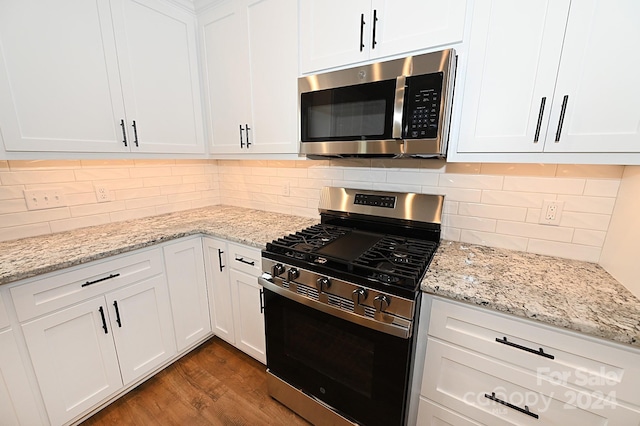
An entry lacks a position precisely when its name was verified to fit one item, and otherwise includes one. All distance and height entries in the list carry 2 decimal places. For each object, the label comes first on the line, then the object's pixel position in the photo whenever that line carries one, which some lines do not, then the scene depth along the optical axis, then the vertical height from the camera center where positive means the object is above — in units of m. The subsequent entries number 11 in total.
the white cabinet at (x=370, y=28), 1.08 +0.59
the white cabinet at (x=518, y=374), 0.83 -0.75
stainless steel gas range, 1.06 -0.65
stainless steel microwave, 1.10 +0.23
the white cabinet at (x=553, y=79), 0.87 +0.29
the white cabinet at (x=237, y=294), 1.64 -0.90
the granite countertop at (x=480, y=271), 0.85 -0.48
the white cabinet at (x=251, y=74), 1.52 +0.53
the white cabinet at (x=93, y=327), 1.21 -0.89
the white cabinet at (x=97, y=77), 1.22 +0.44
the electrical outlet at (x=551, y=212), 1.25 -0.25
